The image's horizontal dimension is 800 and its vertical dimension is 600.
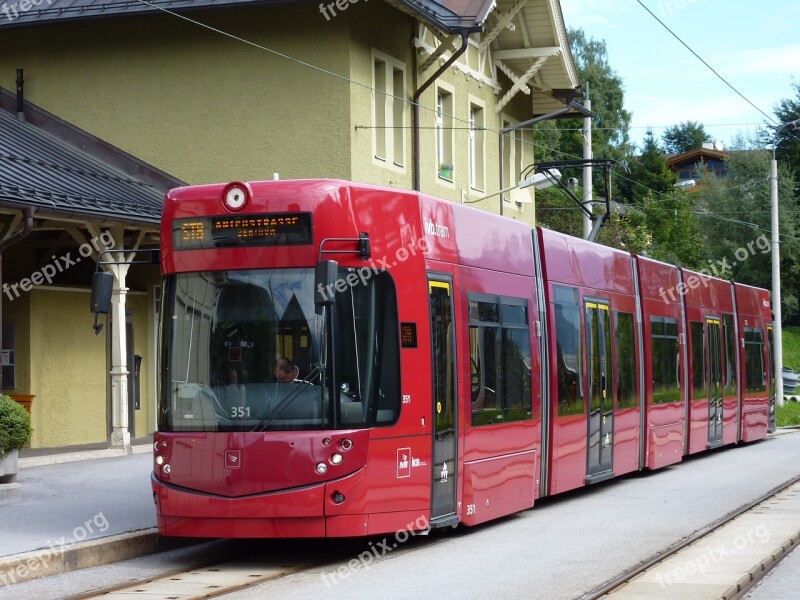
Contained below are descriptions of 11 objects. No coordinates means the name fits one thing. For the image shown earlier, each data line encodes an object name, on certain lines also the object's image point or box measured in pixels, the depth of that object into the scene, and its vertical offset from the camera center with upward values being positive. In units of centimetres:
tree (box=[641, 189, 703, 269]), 6506 +670
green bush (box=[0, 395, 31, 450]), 1477 -39
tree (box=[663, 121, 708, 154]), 11856 +1979
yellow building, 2236 +474
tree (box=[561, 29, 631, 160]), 8156 +1598
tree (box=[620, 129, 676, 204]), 8681 +1242
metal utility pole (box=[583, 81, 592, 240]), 3453 +494
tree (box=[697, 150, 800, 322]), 6994 +753
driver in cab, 1131 +9
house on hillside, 10631 +1632
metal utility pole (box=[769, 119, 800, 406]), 3975 +247
